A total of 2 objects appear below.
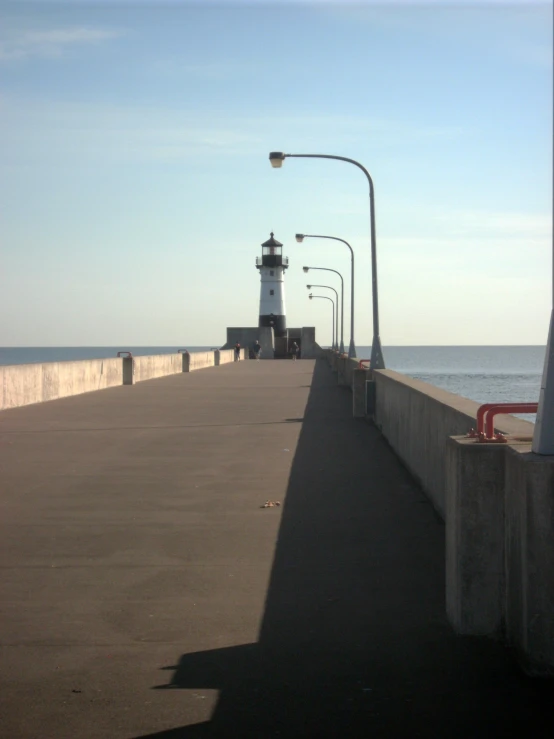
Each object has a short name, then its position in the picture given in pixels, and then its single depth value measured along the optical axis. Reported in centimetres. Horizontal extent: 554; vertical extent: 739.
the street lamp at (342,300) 7418
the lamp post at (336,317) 9234
